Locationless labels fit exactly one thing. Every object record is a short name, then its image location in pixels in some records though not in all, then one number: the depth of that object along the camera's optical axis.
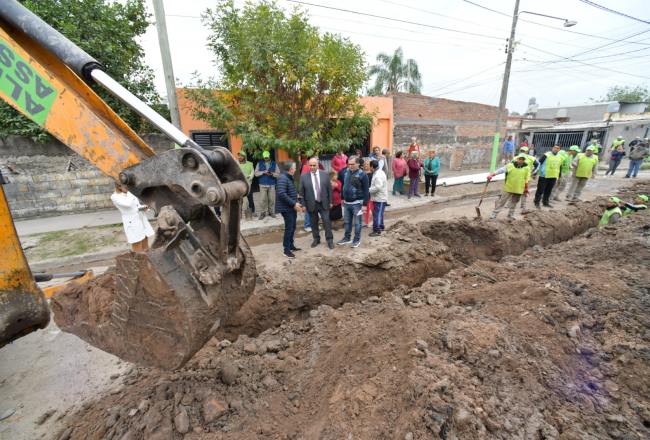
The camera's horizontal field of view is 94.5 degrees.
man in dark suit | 6.03
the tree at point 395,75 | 24.31
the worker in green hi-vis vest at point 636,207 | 6.98
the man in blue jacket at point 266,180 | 7.94
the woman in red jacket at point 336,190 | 7.19
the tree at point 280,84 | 7.41
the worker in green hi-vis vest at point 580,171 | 9.54
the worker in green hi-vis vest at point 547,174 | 8.71
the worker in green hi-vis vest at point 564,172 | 9.90
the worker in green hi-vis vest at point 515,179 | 7.48
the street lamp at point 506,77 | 14.32
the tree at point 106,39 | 8.16
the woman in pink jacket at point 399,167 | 10.13
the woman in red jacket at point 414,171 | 10.08
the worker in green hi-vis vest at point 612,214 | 6.56
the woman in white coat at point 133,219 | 4.88
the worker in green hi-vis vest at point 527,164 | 7.55
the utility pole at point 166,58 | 6.47
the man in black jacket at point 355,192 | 6.19
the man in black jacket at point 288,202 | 5.86
